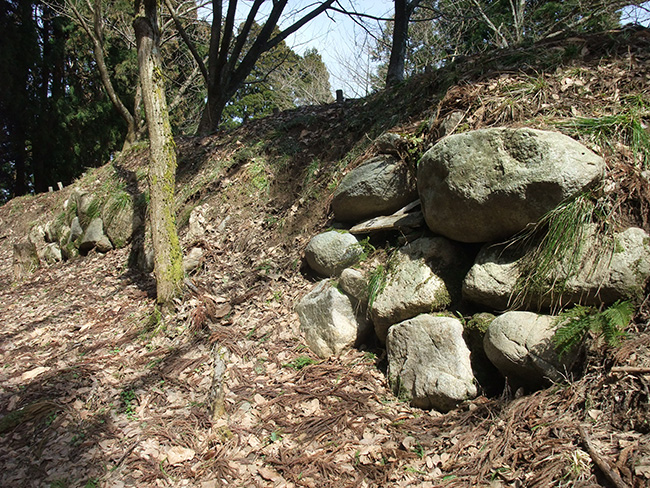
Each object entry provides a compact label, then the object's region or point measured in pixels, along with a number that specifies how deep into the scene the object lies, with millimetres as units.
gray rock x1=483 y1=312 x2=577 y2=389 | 2561
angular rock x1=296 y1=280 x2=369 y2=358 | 3668
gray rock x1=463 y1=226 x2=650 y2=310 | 2584
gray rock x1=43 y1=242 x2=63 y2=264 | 7549
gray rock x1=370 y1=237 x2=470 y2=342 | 3334
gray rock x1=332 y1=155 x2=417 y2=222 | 4105
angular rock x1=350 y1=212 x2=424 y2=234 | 3795
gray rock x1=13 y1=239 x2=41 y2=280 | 7340
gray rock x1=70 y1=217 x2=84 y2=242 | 7371
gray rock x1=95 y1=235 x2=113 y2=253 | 6824
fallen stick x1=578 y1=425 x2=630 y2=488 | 1895
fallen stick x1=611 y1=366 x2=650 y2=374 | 2242
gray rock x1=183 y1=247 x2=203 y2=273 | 5168
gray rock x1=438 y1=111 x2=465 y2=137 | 3914
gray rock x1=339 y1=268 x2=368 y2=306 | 3728
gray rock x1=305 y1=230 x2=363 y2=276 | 4086
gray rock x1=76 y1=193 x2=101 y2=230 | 7293
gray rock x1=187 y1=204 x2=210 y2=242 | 5707
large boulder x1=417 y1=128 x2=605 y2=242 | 2797
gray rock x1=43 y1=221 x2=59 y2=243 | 8031
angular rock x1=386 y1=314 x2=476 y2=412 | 2898
